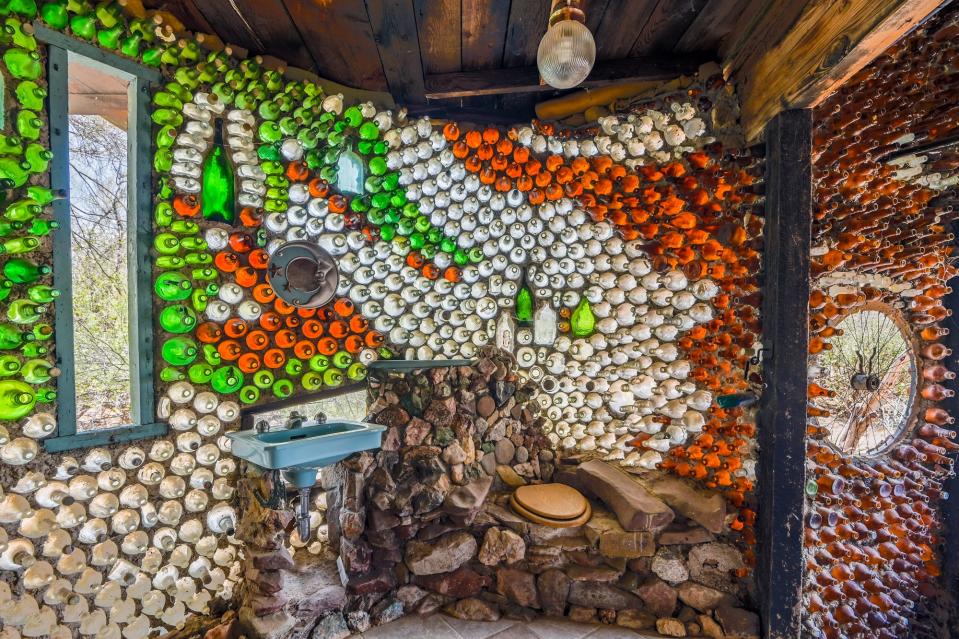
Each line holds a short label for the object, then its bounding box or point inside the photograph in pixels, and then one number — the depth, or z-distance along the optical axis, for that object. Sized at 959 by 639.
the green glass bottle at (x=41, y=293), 1.58
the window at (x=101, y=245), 1.67
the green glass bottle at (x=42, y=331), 1.59
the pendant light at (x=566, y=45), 1.28
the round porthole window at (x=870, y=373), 2.71
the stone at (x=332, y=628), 2.06
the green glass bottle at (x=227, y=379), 2.03
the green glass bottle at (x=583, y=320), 2.62
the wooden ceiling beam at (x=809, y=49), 1.45
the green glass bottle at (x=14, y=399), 1.54
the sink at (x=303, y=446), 1.69
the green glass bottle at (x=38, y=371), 1.58
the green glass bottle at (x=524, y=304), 2.67
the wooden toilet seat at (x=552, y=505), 2.28
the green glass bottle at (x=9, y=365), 1.54
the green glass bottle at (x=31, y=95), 1.57
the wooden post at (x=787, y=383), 2.06
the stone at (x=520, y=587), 2.28
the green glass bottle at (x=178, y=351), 1.92
